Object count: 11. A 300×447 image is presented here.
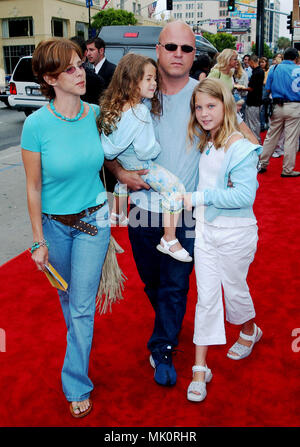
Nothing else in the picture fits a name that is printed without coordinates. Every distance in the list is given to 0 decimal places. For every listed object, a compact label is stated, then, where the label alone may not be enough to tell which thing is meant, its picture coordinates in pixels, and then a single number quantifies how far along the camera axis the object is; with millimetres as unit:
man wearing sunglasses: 2830
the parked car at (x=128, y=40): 9695
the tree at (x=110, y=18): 46844
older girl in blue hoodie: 2668
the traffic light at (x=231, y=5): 28469
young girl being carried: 2643
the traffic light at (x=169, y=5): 34894
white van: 15469
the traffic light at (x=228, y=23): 53084
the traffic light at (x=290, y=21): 29328
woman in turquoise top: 2451
